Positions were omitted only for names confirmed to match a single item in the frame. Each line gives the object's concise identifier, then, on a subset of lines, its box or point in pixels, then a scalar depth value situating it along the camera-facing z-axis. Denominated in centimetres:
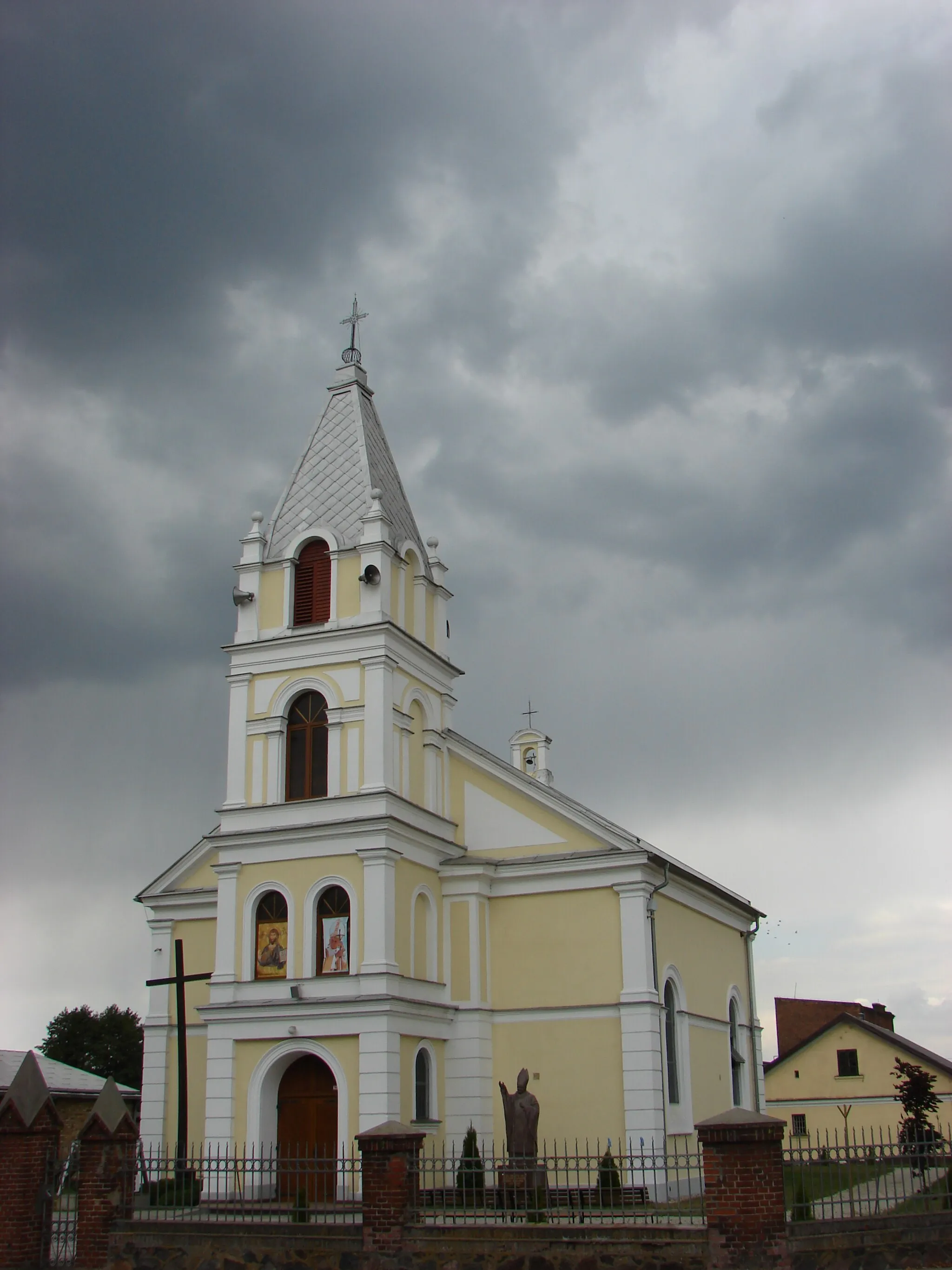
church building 2525
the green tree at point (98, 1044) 6681
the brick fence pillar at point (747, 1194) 1462
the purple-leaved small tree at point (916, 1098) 3569
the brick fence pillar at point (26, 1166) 1838
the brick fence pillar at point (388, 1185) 1630
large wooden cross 2600
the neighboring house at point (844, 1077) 4744
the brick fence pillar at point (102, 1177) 1803
